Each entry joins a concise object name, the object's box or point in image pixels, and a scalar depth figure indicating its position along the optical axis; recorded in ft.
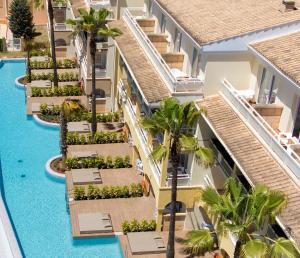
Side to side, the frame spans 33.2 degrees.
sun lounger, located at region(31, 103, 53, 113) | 149.79
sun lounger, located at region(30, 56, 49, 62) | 183.73
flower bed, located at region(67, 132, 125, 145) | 133.80
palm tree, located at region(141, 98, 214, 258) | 75.72
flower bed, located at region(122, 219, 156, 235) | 101.86
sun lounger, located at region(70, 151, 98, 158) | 125.18
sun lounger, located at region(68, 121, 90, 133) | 138.44
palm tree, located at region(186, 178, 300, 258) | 58.85
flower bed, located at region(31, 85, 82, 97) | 159.74
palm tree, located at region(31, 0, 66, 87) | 150.83
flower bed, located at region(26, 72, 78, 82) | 170.14
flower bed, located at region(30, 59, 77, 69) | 178.91
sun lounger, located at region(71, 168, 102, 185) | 116.04
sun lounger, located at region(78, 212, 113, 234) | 100.63
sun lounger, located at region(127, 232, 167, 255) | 95.35
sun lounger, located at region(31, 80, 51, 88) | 163.02
